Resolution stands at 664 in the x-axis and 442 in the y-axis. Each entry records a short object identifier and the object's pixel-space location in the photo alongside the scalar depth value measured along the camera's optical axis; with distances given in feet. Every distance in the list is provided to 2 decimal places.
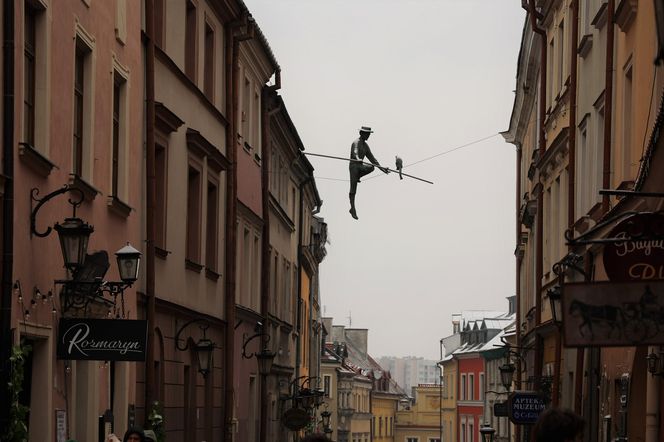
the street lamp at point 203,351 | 82.94
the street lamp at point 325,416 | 167.12
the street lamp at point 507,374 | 112.78
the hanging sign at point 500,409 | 113.19
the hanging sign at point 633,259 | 39.01
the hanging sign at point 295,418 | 119.44
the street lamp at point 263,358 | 103.30
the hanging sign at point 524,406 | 85.76
